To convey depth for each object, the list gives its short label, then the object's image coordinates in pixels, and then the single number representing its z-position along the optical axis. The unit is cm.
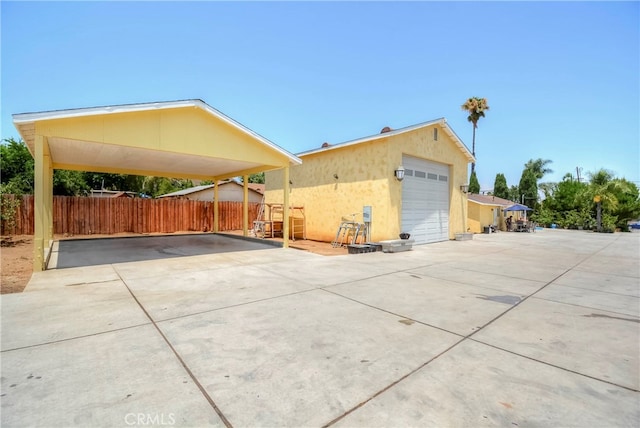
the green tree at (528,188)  3912
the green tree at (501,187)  4253
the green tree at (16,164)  1847
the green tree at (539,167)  4181
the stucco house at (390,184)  1093
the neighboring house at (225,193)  2580
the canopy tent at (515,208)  2405
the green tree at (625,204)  2375
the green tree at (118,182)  3111
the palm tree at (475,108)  3216
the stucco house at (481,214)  2127
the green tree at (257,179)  4753
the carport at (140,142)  616
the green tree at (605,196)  2356
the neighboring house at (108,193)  2947
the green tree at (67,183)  2120
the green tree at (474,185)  3924
